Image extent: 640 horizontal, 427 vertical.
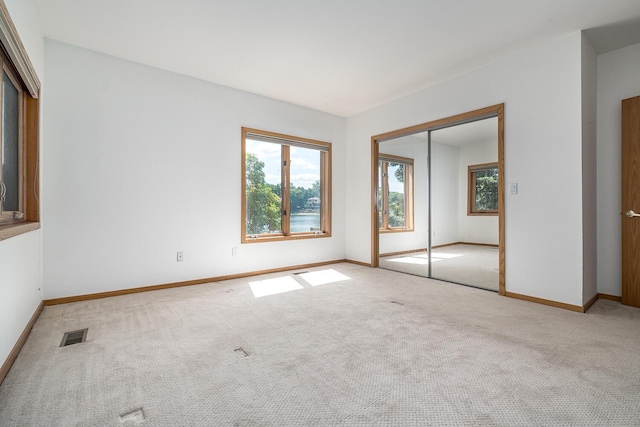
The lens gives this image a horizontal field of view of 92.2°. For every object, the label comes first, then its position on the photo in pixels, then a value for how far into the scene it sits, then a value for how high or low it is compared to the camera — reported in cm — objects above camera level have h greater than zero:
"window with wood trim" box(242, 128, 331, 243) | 452 +40
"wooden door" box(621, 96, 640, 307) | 308 +9
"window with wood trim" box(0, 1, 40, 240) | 198 +65
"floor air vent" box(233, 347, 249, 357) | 205 -95
